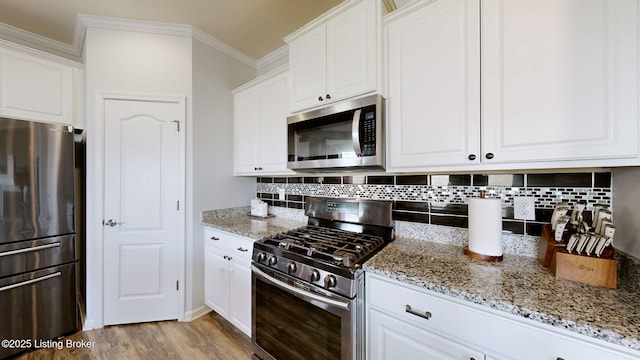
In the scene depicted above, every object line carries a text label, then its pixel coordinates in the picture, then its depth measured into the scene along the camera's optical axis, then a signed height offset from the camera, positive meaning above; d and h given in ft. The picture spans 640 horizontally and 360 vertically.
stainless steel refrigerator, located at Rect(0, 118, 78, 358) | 5.69 -1.45
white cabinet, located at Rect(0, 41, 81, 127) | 6.28 +2.65
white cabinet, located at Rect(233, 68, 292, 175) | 6.79 +1.66
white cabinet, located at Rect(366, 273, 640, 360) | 2.48 -1.93
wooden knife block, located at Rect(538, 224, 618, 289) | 3.00 -1.20
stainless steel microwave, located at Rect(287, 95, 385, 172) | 4.67 +0.91
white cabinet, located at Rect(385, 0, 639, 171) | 2.94 +1.40
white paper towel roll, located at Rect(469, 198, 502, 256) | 3.94 -0.83
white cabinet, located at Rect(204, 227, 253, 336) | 6.04 -2.76
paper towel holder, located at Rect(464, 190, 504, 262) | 3.97 -1.35
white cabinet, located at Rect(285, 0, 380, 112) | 4.75 +2.75
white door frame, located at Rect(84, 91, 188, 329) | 6.73 -1.04
